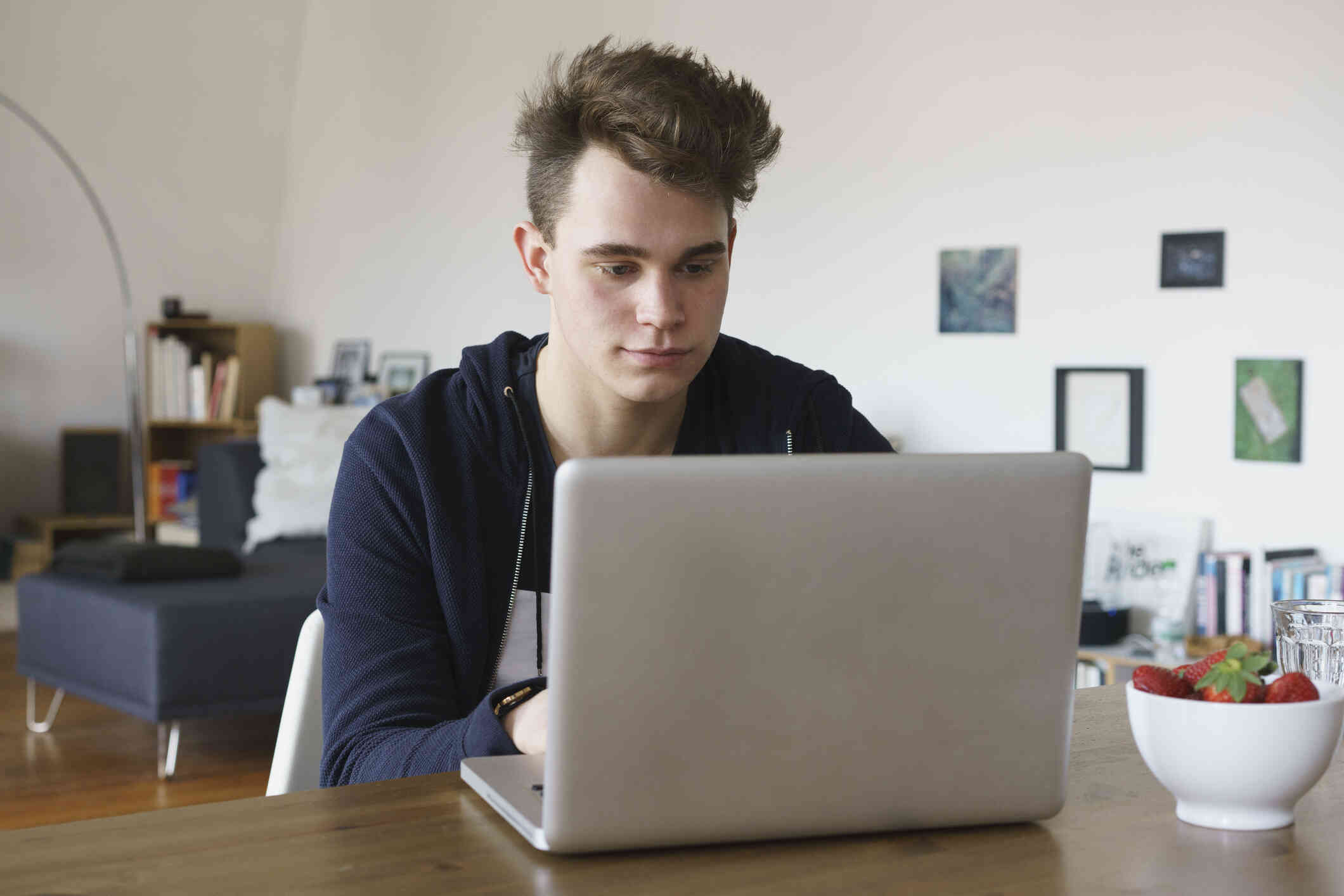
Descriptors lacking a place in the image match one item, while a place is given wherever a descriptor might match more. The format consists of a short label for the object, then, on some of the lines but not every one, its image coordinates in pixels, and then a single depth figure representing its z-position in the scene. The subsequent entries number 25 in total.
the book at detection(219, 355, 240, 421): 6.09
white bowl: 0.88
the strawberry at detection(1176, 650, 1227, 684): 0.93
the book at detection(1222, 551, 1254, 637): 3.23
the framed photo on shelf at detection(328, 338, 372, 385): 5.84
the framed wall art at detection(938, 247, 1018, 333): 3.68
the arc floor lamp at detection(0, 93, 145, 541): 5.43
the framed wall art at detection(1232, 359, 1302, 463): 3.19
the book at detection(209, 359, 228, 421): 6.11
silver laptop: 0.80
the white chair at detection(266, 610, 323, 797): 1.28
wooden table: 0.78
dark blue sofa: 3.45
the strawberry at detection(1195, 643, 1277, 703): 0.89
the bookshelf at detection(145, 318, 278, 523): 6.08
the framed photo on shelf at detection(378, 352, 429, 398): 5.54
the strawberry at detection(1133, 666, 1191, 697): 0.92
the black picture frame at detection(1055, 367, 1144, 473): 3.46
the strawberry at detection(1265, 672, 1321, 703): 0.89
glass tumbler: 1.09
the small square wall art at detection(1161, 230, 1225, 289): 3.30
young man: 1.34
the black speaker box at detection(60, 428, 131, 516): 5.98
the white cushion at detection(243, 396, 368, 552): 4.64
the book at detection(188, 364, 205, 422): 6.08
